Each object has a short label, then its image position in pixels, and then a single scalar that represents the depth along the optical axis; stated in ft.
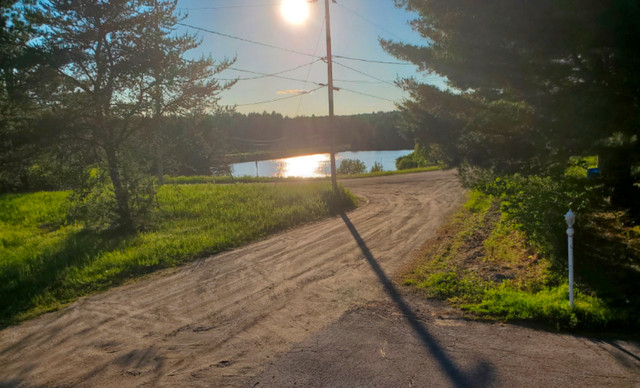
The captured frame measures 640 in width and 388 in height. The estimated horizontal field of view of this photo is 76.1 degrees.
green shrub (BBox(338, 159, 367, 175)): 140.81
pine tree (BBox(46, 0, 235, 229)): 35.60
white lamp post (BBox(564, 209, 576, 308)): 17.21
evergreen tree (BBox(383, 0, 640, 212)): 16.89
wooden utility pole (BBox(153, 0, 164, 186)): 37.78
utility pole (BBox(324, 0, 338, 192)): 52.39
